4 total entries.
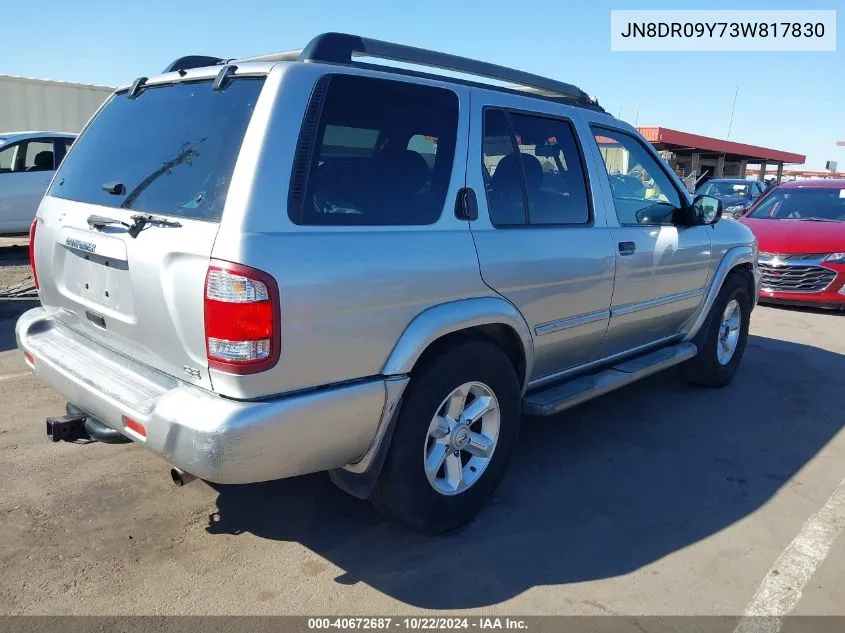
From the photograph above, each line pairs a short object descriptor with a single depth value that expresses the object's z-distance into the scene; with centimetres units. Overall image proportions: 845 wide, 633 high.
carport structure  2794
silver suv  238
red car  820
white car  1018
